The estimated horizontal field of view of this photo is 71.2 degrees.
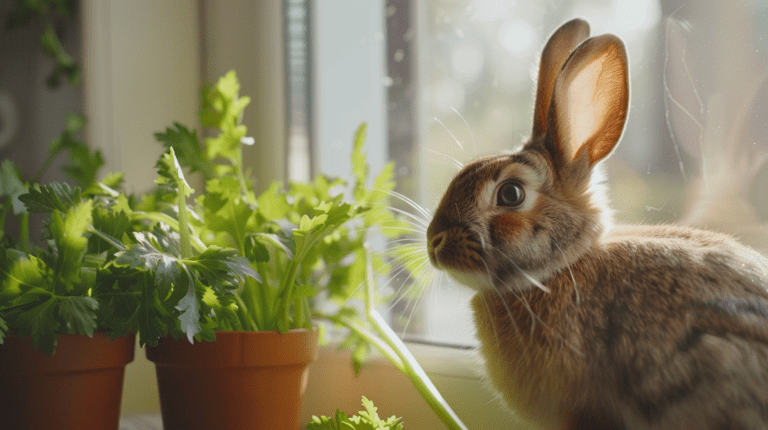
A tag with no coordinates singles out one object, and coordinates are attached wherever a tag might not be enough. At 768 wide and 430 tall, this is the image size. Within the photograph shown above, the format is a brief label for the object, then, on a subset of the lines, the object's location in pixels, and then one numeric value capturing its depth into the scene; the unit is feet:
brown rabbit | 1.42
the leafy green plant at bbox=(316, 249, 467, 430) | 2.07
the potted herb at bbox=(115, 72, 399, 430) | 1.89
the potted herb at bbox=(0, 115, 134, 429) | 1.88
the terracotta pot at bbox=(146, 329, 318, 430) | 2.22
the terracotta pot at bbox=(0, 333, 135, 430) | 2.05
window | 2.01
